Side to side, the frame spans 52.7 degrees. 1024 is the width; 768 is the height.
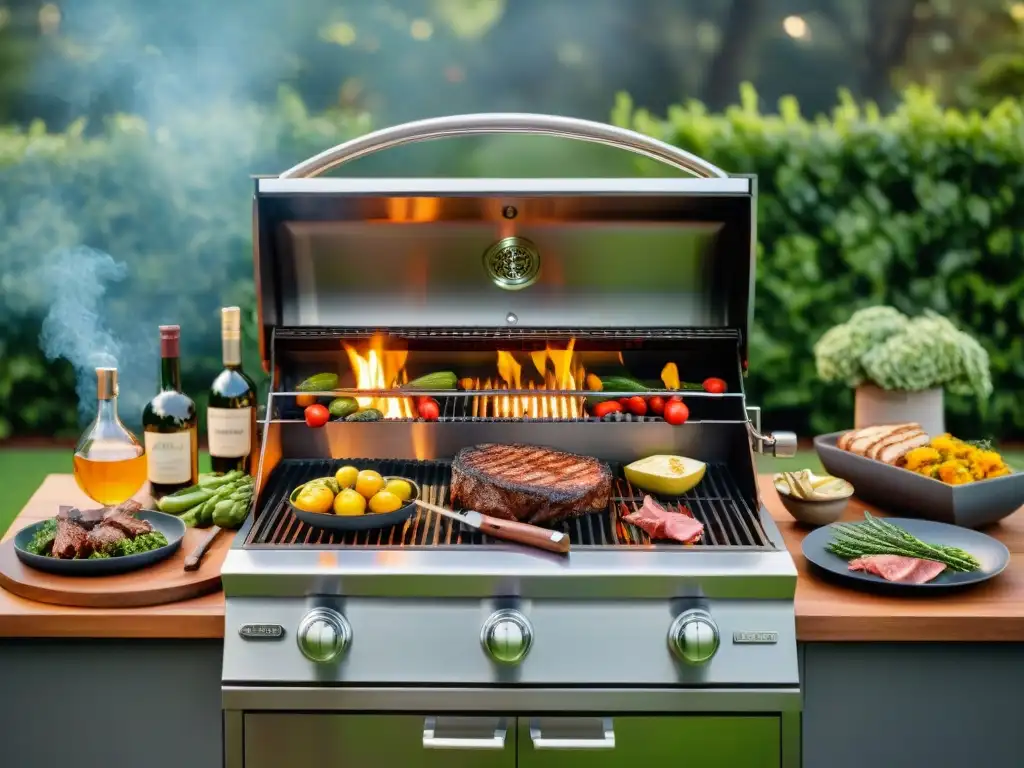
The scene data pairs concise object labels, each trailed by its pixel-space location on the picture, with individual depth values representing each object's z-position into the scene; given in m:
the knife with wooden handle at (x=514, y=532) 2.43
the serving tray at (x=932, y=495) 2.88
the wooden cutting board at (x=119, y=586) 2.39
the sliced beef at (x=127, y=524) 2.62
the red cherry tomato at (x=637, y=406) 3.03
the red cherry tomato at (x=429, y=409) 2.93
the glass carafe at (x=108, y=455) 2.88
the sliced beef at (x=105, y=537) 2.54
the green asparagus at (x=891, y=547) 2.56
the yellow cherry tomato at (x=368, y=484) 2.64
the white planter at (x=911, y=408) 4.67
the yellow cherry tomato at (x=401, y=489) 2.67
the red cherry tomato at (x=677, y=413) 2.88
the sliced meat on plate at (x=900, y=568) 2.49
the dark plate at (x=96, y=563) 2.49
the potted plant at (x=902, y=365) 4.61
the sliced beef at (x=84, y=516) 2.62
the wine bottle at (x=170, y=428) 2.99
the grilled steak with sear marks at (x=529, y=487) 2.60
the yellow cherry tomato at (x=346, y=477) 2.70
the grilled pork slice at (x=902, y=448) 3.08
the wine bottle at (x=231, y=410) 3.04
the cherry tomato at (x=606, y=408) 2.99
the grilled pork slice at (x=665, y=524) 2.52
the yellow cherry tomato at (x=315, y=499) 2.59
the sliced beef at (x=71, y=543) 2.52
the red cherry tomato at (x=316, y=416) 2.87
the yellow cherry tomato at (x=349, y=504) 2.57
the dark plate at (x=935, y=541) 2.48
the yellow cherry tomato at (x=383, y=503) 2.60
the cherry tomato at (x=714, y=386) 3.01
